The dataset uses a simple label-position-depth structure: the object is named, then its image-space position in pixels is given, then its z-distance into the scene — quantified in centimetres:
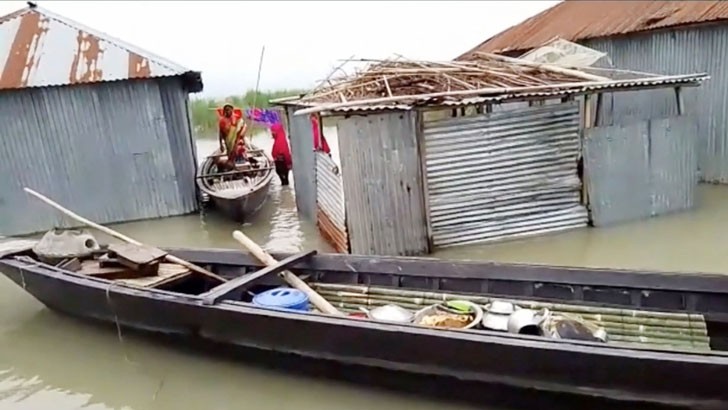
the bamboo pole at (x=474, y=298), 454
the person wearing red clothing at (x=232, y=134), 1141
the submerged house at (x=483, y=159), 750
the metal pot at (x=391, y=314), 490
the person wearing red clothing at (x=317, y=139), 894
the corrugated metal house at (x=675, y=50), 1020
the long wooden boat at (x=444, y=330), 367
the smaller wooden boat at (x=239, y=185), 1005
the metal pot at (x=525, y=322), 446
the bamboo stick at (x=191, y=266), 605
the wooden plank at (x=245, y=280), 494
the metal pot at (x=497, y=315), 465
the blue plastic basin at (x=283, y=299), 510
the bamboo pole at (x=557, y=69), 866
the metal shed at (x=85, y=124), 1034
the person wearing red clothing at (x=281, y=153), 1350
